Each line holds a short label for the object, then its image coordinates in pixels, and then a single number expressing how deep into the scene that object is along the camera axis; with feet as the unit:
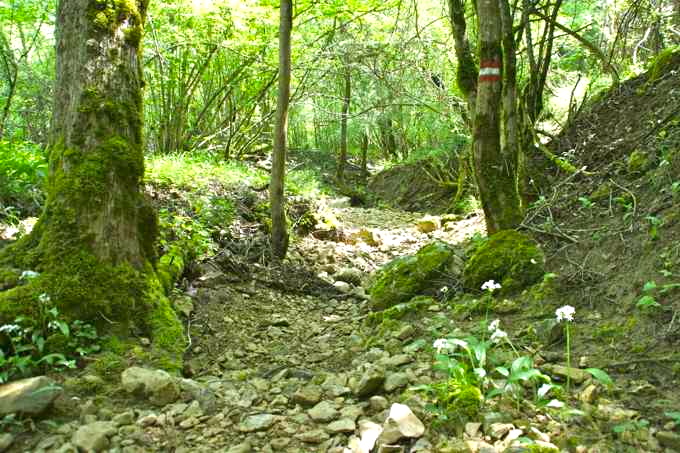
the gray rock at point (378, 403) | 8.61
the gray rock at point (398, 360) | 10.11
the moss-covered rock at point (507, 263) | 12.59
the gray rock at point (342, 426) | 8.00
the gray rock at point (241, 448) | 7.72
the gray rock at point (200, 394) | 9.08
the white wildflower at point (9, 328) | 8.84
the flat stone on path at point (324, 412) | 8.53
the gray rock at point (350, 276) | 19.33
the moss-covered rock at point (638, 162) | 13.96
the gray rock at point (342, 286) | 18.49
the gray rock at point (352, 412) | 8.42
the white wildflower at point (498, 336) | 8.41
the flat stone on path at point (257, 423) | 8.41
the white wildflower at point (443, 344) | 8.41
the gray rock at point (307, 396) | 9.17
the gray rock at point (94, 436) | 7.63
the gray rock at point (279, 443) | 7.88
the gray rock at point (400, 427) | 7.38
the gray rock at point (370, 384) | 9.12
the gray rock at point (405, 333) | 11.71
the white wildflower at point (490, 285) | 9.53
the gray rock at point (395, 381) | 9.07
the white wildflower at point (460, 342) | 8.41
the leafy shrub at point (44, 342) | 9.07
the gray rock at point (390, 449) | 7.22
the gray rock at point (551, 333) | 9.82
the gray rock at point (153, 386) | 9.13
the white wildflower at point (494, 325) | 8.54
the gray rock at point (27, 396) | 8.11
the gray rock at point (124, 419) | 8.35
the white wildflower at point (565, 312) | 7.90
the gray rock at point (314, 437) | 7.90
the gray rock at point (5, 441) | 7.55
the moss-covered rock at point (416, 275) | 14.90
